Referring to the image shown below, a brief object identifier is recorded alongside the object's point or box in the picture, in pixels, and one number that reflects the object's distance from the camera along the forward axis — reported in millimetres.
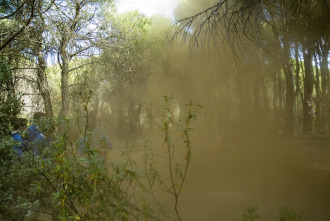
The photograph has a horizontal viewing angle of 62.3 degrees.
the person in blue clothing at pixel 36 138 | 3457
